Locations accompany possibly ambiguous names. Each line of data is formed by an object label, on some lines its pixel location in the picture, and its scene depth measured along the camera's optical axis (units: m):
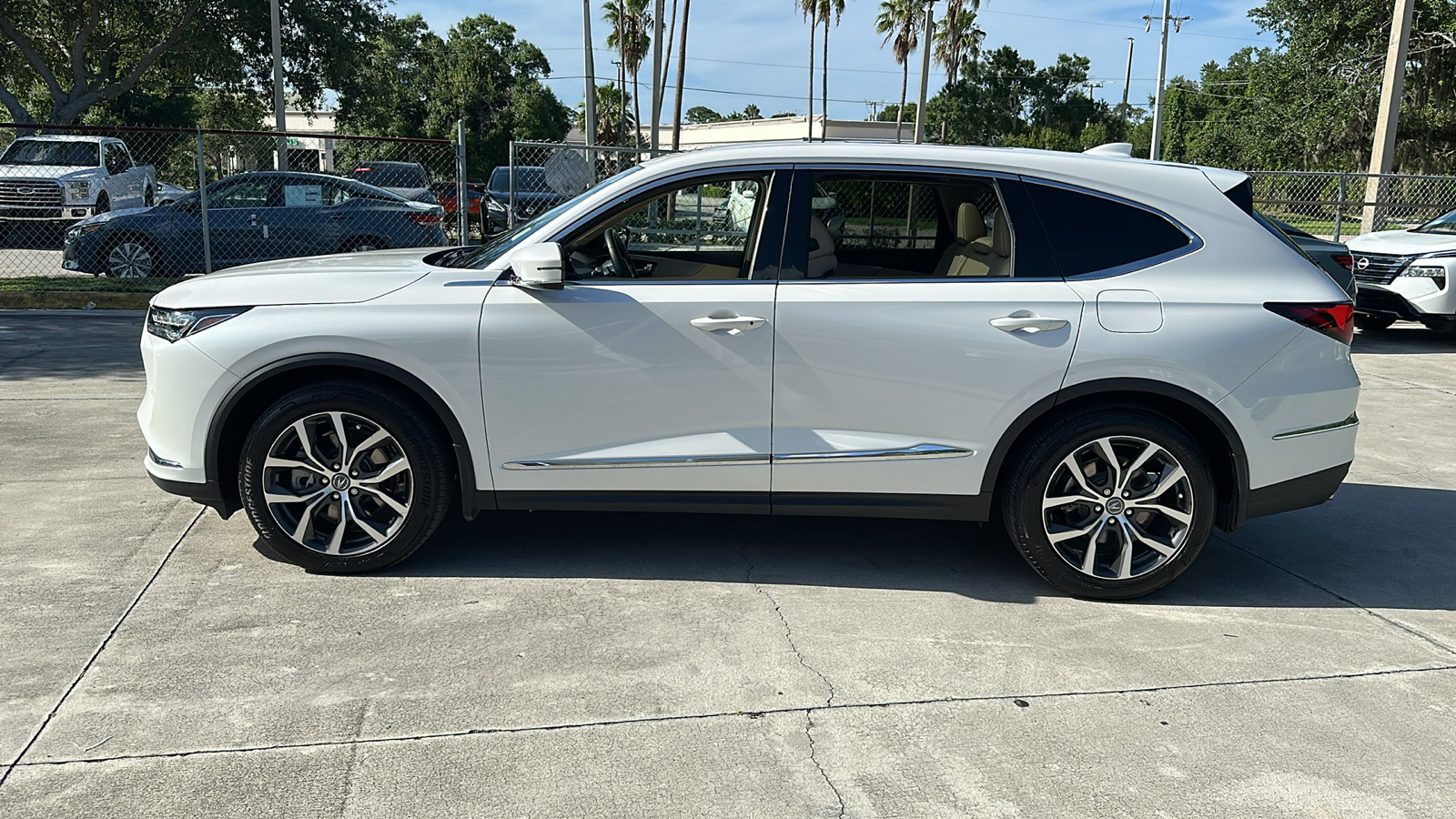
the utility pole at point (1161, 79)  35.72
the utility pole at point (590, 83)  33.38
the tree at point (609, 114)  68.94
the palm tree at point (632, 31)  49.09
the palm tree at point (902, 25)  51.00
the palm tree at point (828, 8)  54.84
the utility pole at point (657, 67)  29.25
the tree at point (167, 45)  25.75
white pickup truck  18.05
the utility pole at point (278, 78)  26.50
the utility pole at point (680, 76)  36.66
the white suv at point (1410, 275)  11.80
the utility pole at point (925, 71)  31.95
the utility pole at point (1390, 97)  17.00
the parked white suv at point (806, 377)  4.29
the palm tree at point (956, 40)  48.78
